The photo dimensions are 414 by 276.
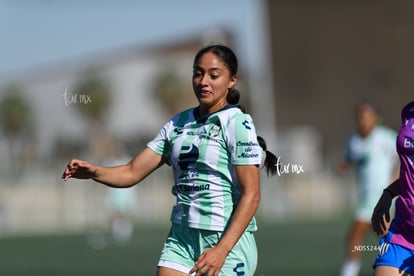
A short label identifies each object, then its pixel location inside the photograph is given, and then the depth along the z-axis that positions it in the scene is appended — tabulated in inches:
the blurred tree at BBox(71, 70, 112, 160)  2657.5
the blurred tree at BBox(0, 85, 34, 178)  2716.5
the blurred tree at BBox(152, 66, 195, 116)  3068.4
